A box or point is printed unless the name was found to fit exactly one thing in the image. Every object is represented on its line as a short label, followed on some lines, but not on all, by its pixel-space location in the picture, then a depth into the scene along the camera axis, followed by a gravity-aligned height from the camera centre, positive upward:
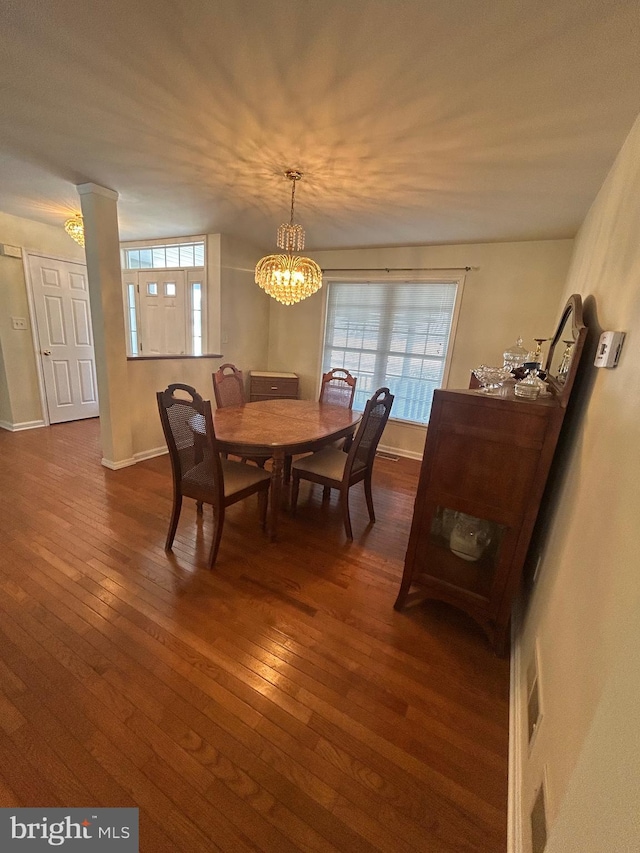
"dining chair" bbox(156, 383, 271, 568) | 1.82 -0.76
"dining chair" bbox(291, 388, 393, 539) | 2.20 -0.85
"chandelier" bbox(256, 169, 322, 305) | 2.52 +0.50
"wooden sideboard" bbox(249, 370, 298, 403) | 4.43 -0.62
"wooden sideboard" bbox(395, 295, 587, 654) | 1.35 -0.60
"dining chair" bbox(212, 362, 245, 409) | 2.95 -0.49
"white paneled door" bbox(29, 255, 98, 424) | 4.02 -0.21
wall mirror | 1.26 +0.06
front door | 4.20 +0.21
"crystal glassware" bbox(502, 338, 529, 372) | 1.88 +0.00
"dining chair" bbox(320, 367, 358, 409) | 3.17 -0.45
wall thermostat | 1.04 +0.05
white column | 2.69 +0.04
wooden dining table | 2.05 -0.61
